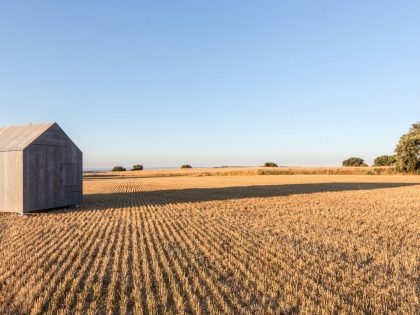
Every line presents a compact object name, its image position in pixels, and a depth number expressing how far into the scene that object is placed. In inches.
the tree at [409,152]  2066.9
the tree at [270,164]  4183.1
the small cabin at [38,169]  587.5
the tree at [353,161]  4514.0
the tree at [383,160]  3490.2
